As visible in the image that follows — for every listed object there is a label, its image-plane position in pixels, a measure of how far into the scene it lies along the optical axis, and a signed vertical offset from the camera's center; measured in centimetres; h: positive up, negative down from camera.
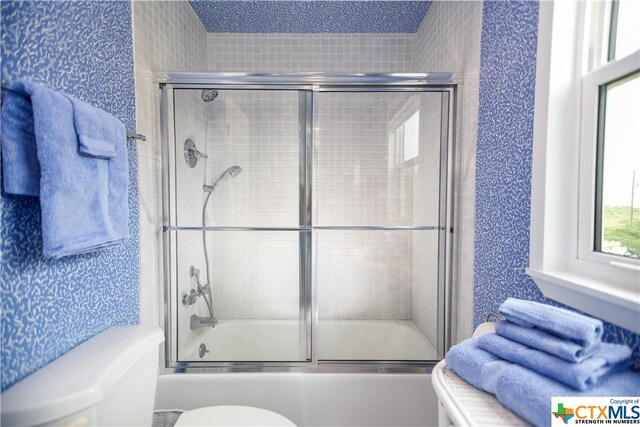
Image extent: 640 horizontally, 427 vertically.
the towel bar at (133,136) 134 +26
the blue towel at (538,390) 66 -39
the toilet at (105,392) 80 -50
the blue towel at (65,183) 89 +4
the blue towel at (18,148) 85 +13
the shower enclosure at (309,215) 175 -8
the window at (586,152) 89 +15
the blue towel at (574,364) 66 -35
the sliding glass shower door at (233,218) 177 -10
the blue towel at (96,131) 99 +22
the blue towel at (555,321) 69 -27
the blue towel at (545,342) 69 -32
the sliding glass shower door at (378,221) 176 -11
